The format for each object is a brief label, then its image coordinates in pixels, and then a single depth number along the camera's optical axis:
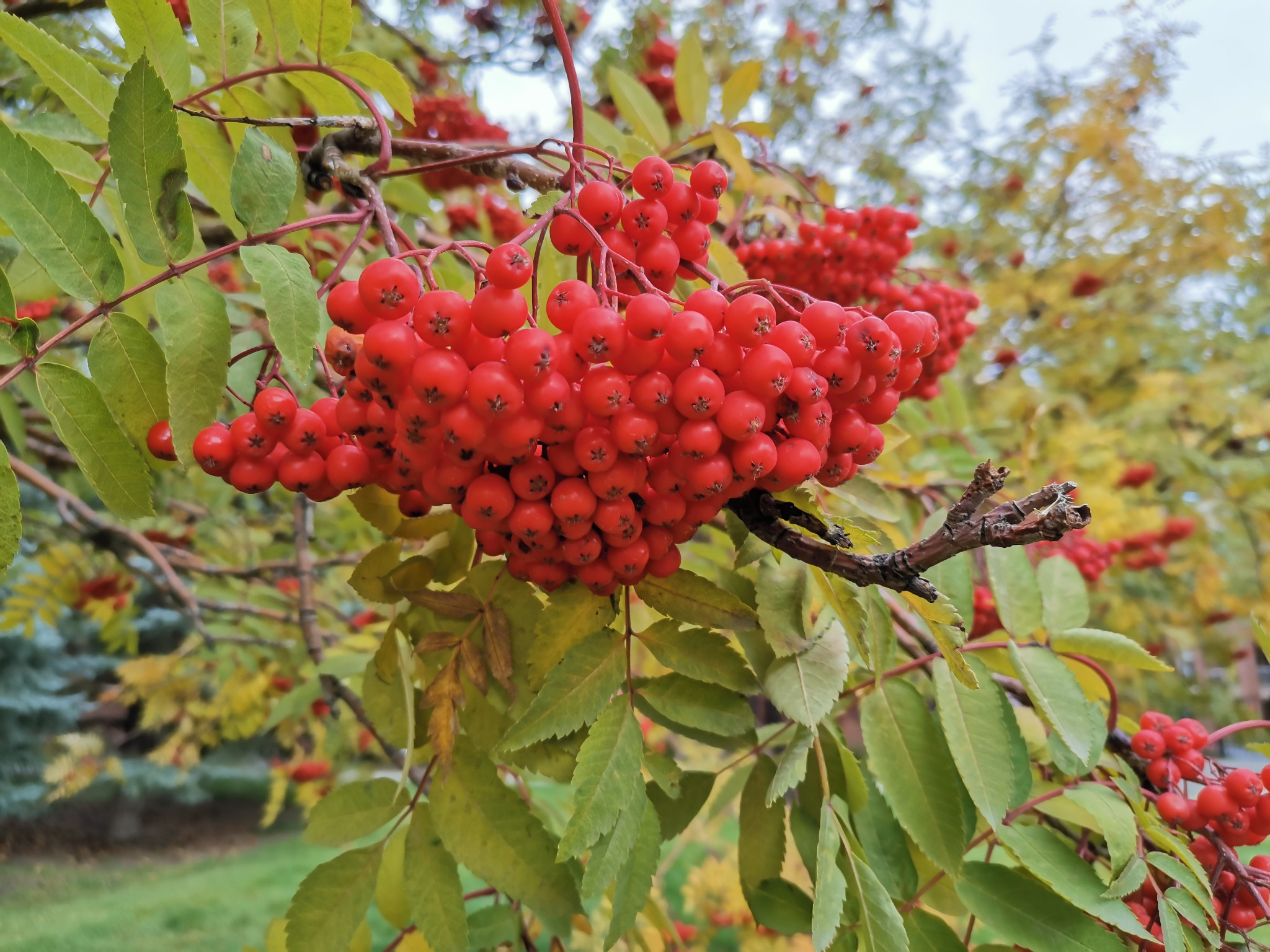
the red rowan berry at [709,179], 0.20
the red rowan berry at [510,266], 0.16
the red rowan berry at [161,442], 0.20
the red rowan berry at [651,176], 0.19
